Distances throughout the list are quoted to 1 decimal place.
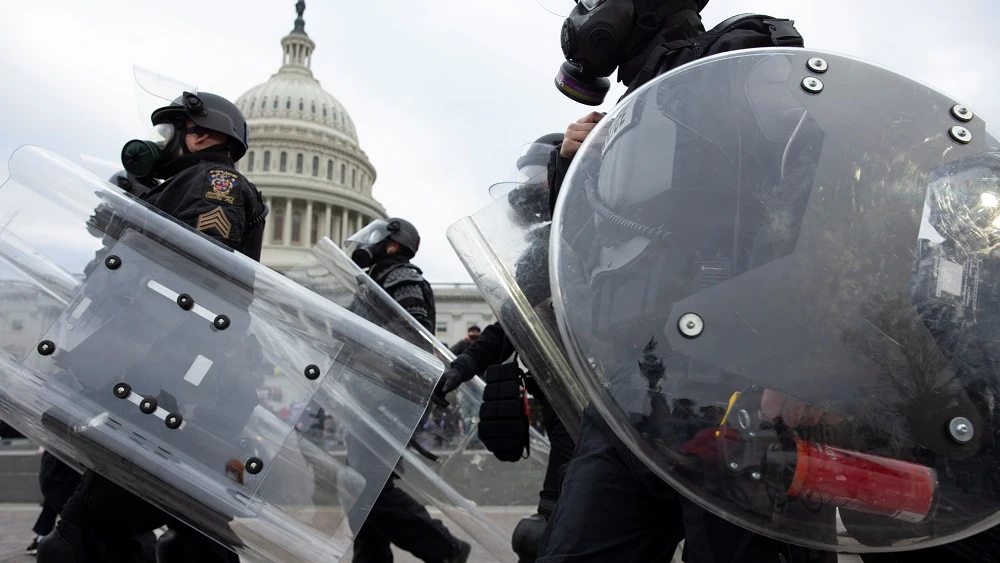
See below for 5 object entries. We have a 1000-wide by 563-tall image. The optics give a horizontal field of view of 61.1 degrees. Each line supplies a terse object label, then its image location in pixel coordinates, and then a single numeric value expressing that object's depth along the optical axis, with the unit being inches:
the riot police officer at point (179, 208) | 90.3
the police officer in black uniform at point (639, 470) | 53.2
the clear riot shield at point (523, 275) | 84.6
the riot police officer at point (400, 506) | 139.1
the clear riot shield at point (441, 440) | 141.8
